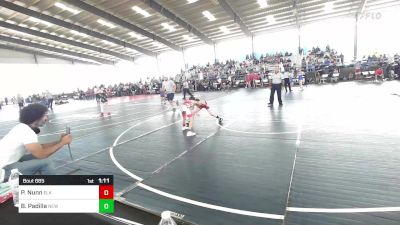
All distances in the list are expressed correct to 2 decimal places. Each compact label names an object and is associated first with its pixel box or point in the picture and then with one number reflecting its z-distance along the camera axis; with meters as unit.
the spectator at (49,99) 21.50
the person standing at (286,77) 15.26
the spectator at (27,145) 2.94
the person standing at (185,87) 16.55
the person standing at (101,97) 12.61
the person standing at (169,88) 11.82
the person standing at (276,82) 10.44
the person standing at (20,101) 23.24
